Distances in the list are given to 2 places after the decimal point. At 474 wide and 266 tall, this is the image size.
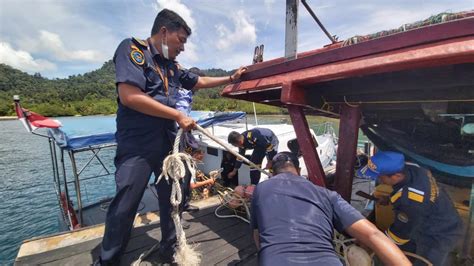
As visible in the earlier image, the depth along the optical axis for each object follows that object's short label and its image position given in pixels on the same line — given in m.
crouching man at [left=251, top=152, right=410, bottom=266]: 1.58
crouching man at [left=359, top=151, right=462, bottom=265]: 2.37
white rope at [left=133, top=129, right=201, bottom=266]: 2.13
